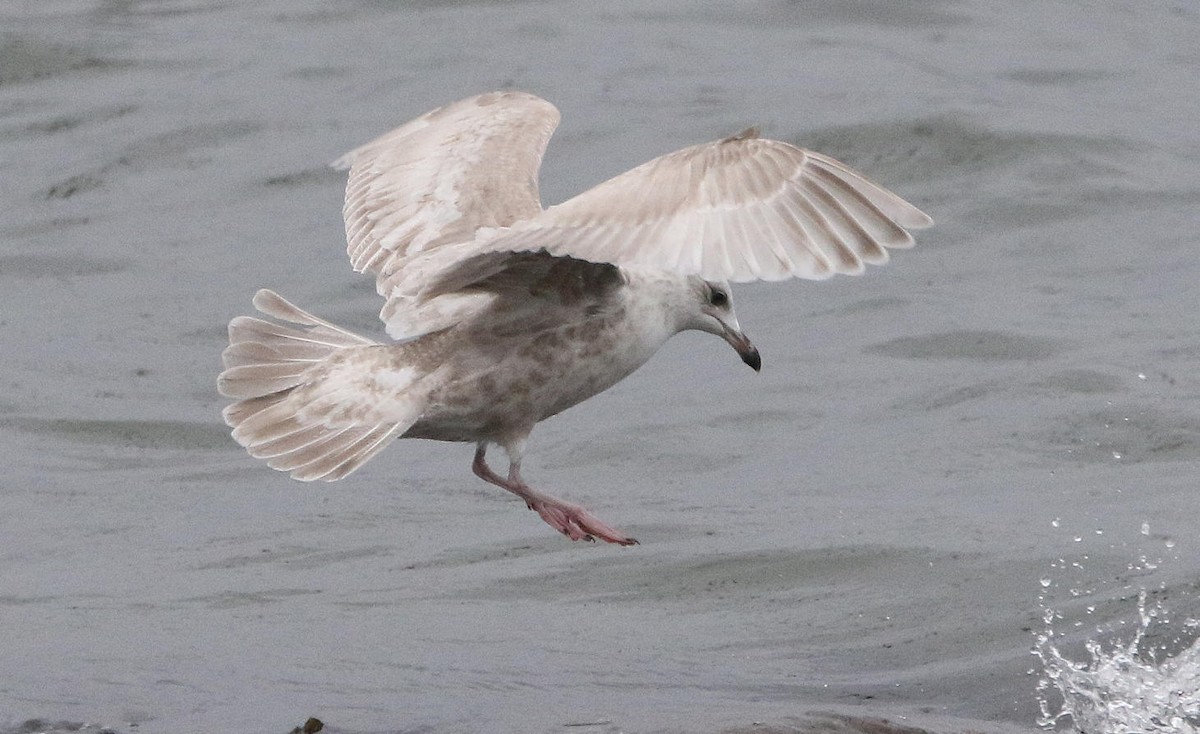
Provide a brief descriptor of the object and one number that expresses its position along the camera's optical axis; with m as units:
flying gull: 9.77
